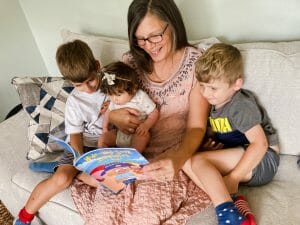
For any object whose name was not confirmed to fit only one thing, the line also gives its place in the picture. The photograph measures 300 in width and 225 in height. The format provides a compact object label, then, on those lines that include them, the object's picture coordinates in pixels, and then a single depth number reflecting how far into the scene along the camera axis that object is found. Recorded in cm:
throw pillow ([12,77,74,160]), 180
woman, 128
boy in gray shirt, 123
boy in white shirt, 145
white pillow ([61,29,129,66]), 179
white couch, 123
